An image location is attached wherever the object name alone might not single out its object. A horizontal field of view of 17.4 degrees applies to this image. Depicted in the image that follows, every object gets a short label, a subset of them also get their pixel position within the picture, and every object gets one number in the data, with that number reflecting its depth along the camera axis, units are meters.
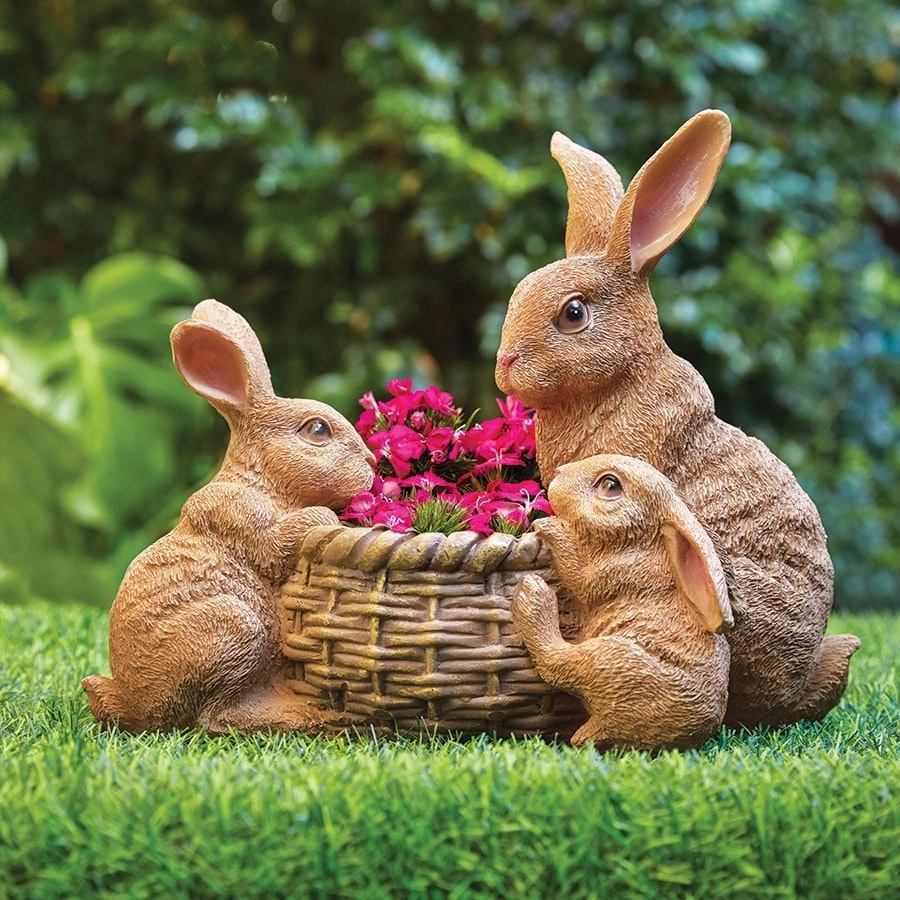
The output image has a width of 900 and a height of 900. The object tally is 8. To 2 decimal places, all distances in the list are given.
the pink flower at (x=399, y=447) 1.44
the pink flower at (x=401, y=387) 1.48
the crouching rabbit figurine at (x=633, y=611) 1.30
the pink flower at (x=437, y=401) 1.46
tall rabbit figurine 1.35
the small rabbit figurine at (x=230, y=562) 1.35
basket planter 1.32
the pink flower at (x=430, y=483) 1.42
